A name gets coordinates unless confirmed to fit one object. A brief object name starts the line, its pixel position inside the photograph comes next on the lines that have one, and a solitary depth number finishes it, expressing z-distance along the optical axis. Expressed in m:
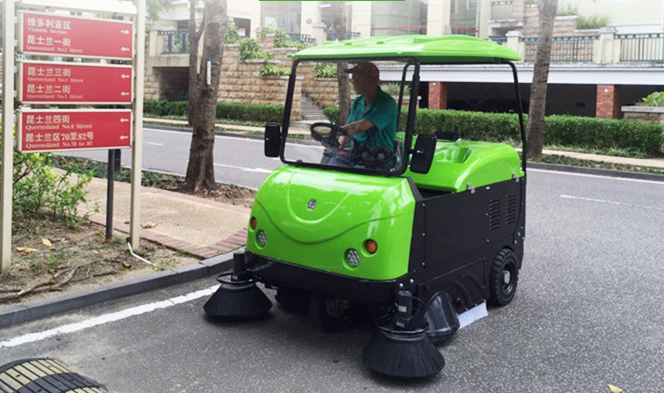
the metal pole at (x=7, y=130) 6.23
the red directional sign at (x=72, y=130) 6.54
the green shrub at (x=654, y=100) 20.75
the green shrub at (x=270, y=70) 31.69
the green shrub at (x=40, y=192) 8.19
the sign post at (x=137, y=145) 7.34
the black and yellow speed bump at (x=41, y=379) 4.22
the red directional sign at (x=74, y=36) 6.37
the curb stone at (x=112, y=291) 5.66
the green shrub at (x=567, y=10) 31.77
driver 5.43
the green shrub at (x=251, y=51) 32.84
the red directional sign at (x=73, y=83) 6.46
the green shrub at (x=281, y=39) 33.84
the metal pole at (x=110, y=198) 7.52
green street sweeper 4.89
